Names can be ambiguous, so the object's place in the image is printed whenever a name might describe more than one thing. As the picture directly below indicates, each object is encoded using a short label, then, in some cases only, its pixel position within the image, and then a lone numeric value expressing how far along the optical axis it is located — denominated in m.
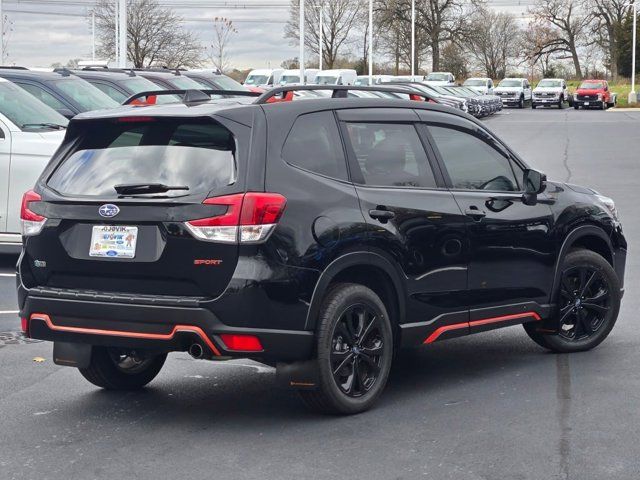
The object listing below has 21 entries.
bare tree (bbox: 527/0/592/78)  108.25
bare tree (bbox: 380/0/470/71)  95.69
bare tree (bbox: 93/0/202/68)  86.50
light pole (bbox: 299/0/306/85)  57.50
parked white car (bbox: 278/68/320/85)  62.48
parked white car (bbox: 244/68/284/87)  62.72
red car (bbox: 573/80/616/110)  73.25
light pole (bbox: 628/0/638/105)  79.44
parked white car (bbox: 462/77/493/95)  70.65
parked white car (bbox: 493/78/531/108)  77.06
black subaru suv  5.93
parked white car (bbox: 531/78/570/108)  75.31
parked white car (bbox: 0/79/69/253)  12.21
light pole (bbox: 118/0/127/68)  31.23
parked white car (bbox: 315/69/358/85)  64.31
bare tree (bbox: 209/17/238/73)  100.11
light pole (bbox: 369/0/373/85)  69.50
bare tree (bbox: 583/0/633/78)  105.75
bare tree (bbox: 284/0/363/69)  105.38
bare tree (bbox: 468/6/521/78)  118.19
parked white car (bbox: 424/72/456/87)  74.81
